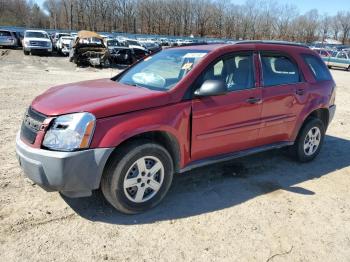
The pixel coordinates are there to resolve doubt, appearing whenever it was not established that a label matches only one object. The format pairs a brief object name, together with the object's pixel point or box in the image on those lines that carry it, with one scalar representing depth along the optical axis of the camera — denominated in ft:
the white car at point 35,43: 87.35
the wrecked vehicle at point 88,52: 70.18
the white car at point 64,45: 95.71
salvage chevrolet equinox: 11.10
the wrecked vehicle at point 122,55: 76.43
